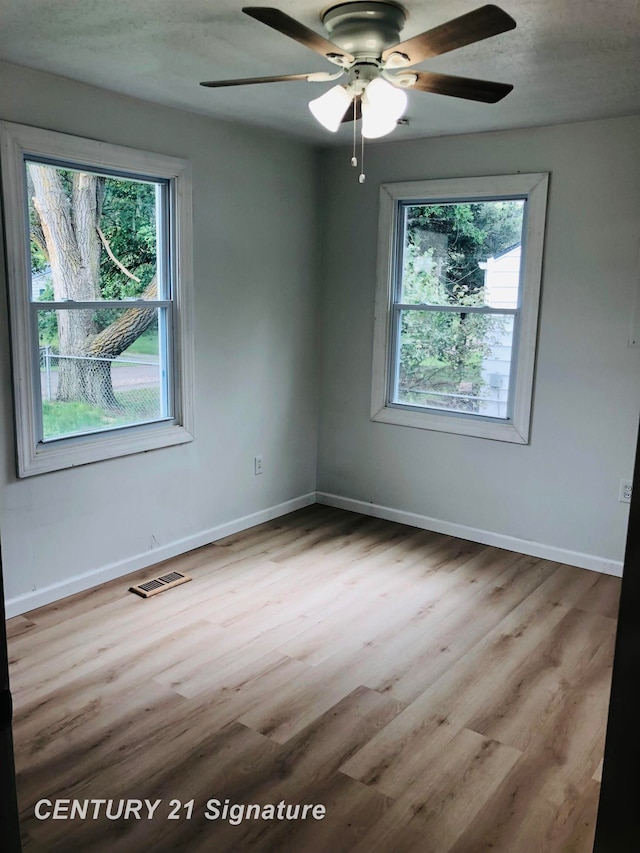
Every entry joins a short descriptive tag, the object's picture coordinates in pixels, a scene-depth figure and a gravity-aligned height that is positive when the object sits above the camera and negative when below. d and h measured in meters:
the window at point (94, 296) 3.13 -0.04
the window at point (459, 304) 4.06 -0.05
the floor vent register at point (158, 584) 3.56 -1.50
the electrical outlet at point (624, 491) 3.80 -1.02
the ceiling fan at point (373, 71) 2.21 +0.72
